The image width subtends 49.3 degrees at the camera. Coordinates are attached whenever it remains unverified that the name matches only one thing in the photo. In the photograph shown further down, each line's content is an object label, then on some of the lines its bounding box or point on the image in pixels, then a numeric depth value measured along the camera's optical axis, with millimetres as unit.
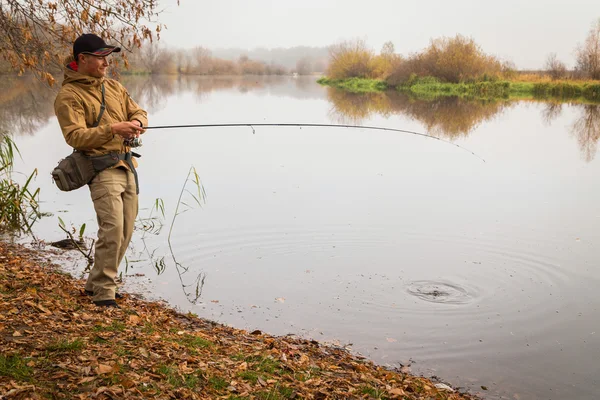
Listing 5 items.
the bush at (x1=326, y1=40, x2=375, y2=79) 62750
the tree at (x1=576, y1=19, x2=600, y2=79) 40125
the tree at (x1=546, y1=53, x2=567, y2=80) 42188
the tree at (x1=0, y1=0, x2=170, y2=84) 6543
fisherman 4875
